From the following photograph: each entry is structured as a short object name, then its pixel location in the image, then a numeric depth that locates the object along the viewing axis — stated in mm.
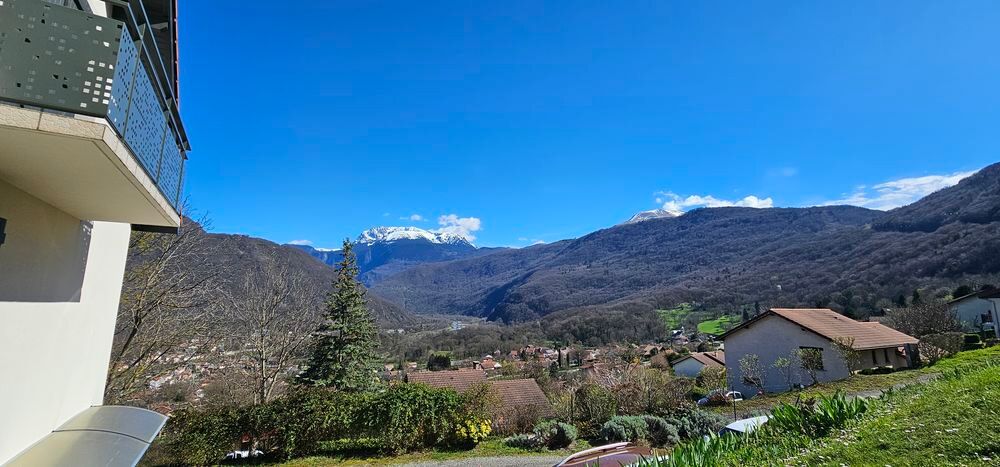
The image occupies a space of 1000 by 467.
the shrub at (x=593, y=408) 15793
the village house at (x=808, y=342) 24031
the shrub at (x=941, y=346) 21484
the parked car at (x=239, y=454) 12959
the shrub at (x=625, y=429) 13352
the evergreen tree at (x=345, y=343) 21438
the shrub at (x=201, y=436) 12430
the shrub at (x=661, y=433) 13031
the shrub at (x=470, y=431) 13805
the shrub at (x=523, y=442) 13875
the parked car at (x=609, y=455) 7477
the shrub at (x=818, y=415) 6453
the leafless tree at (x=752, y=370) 25688
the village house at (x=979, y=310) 32062
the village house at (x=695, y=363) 42250
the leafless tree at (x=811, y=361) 23203
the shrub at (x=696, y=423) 13539
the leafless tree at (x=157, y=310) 13344
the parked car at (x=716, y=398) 21047
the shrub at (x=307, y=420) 13016
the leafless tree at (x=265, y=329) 19531
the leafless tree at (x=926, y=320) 29266
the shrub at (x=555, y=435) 13982
